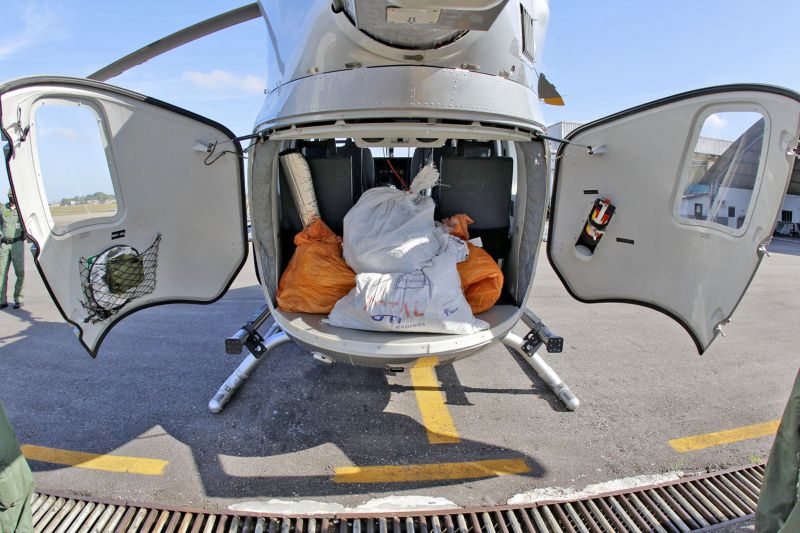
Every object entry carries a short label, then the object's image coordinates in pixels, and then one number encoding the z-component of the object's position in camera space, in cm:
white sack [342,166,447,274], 245
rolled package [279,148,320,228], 298
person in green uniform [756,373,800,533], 124
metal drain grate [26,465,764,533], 194
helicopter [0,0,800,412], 186
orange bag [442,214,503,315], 263
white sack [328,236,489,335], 219
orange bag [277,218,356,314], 262
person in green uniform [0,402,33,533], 140
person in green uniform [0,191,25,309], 539
